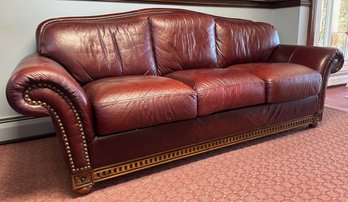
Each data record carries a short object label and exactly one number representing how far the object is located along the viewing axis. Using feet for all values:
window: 11.19
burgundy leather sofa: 3.84
